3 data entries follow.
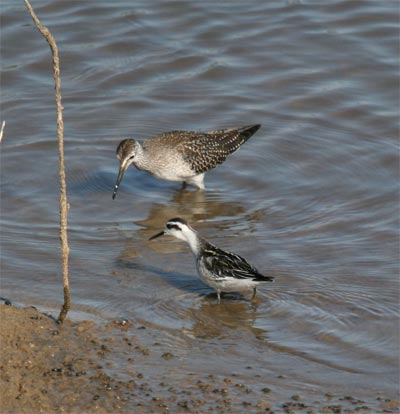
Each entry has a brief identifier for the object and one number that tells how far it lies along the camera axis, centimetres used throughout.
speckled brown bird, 2558
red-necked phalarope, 1847
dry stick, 1475
